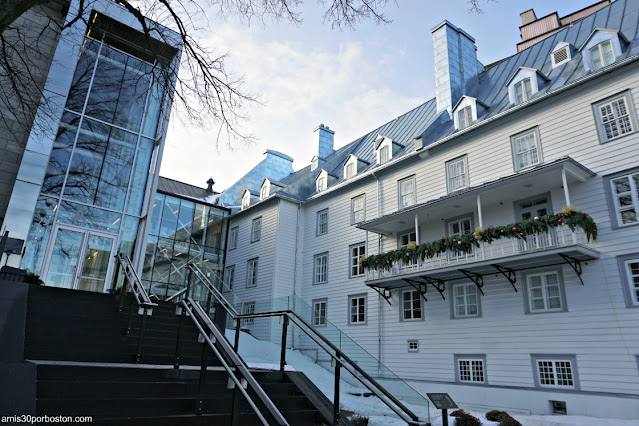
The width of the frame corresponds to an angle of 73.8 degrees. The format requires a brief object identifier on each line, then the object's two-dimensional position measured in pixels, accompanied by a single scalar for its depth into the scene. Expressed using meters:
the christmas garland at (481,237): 12.45
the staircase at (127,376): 4.53
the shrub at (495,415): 10.89
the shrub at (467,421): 9.93
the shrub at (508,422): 10.29
